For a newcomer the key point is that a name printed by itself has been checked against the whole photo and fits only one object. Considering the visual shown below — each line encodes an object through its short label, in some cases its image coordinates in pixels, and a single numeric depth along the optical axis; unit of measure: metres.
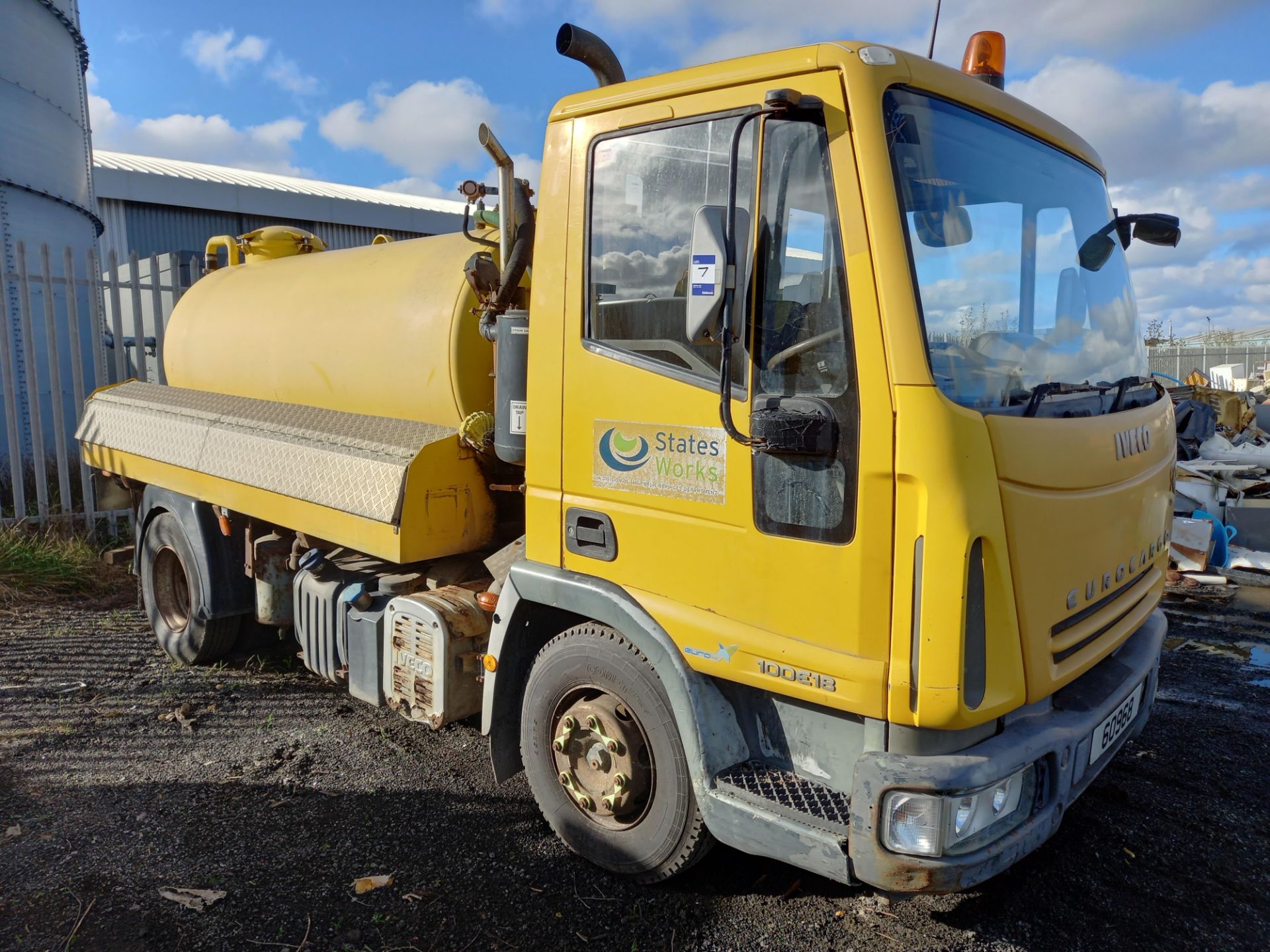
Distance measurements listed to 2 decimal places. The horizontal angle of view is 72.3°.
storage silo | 8.48
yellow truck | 2.25
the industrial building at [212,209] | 16.75
